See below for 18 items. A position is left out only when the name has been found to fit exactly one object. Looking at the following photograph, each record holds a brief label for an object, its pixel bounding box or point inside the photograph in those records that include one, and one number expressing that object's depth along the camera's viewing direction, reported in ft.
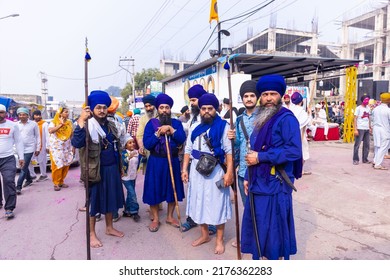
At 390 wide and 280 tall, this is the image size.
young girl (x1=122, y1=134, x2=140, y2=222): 14.62
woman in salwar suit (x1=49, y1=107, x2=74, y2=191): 20.21
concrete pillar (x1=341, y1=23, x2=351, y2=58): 102.93
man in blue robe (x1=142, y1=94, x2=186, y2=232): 12.96
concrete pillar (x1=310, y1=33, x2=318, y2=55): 112.37
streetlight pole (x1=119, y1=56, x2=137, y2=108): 123.32
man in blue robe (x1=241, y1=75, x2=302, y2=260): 7.80
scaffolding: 38.93
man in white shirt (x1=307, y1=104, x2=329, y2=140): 41.66
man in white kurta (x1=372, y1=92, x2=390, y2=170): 23.21
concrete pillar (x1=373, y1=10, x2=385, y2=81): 90.95
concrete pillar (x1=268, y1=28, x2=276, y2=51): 112.06
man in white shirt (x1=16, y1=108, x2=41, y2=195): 20.31
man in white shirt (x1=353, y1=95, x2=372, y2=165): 25.48
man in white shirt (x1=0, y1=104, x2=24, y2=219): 15.03
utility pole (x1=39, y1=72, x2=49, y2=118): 143.89
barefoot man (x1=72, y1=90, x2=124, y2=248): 11.31
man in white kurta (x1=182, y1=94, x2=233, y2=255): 10.80
